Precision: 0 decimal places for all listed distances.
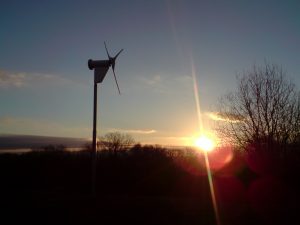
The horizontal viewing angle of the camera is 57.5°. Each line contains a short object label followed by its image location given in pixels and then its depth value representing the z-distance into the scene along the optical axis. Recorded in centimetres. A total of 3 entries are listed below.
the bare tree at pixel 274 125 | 2491
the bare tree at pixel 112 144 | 6664
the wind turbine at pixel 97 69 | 1216
